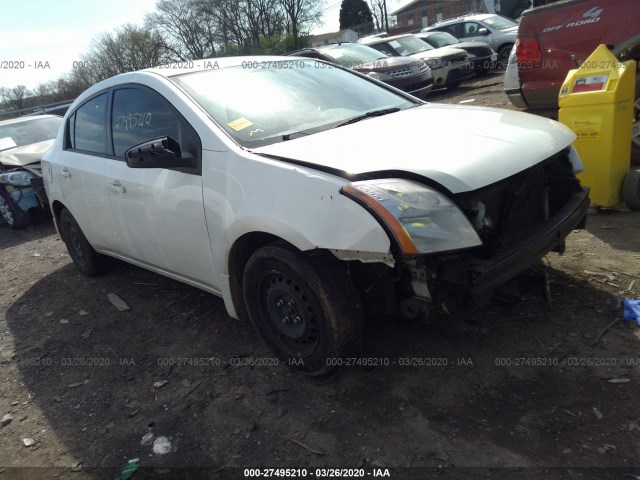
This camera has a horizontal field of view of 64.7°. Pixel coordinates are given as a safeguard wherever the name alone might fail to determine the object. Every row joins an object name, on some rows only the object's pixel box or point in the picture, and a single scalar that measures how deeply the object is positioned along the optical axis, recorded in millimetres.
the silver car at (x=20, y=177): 7465
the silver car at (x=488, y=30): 15085
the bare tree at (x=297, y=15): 52344
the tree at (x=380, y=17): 53166
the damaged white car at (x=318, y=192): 2320
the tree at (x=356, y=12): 57500
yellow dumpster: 4184
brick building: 43675
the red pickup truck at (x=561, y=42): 5125
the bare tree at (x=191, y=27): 52094
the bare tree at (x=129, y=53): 43562
